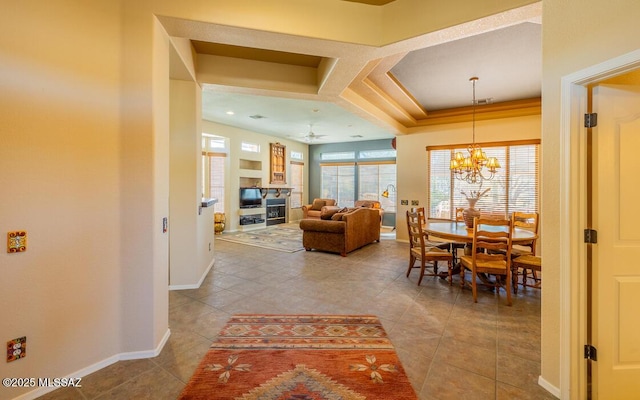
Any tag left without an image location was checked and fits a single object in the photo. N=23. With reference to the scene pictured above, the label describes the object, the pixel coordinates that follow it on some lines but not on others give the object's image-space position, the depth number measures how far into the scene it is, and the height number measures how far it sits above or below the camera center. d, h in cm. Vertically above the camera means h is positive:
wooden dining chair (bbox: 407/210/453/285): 365 -76
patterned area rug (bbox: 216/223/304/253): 611 -104
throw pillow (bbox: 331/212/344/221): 544 -35
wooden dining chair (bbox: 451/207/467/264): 419 -72
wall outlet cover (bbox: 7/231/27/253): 154 -26
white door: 154 -23
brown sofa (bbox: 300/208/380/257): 529 -68
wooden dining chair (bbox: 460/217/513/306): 302 -70
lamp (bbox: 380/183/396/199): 930 +38
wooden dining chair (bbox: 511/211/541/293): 327 -74
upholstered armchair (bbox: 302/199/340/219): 920 -24
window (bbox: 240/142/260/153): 847 +185
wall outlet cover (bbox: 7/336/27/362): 155 -93
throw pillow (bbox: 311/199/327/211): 960 -16
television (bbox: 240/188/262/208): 841 +9
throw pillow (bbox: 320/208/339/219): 575 -35
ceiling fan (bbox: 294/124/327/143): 802 +242
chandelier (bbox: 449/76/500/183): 427 +67
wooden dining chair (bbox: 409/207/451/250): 417 -78
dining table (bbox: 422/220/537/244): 321 -43
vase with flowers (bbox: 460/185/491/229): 387 -19
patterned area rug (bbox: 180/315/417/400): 170 -128
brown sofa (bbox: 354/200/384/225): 934 -11
